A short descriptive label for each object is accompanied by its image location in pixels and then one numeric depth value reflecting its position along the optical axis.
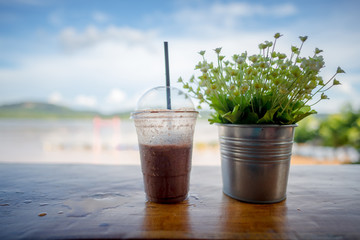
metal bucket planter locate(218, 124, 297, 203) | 0.64
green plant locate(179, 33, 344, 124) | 0.60
